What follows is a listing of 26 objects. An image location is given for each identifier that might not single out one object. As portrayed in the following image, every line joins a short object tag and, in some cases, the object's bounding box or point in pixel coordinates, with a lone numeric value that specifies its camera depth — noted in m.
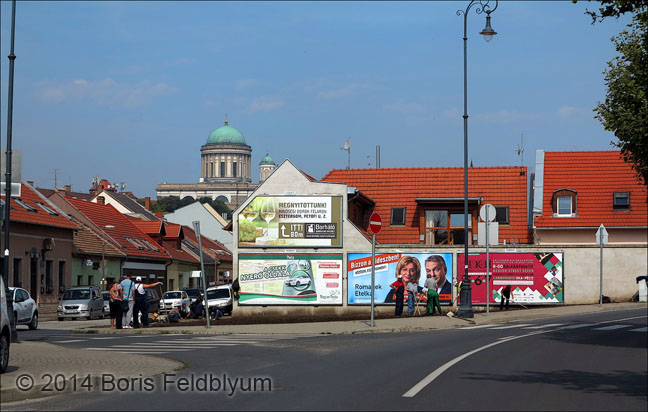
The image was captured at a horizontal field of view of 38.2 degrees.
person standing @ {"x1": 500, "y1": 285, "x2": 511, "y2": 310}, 38.19
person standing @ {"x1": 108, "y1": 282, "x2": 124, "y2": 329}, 28.55
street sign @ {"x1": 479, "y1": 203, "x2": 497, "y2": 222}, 30.56
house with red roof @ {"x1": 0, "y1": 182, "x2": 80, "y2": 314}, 47.38
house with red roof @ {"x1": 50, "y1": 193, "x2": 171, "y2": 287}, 62.47
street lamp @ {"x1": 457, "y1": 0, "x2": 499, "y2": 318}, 32.28
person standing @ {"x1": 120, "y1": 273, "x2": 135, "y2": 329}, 28.80
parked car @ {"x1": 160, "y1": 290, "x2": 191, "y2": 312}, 51.19
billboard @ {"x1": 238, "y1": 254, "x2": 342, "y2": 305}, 39.12
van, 42.94
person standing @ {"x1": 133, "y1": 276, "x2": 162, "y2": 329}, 28.80
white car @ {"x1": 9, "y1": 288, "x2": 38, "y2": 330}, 31.48
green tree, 20.64
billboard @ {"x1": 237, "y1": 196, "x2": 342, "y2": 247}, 39.52
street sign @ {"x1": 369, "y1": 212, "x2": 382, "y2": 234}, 27.08
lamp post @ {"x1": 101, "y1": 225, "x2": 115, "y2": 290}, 58.10
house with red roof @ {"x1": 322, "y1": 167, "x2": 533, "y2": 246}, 45.88
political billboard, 38.88
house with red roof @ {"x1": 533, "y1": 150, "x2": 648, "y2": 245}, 46.53
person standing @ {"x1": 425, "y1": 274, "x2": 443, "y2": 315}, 33.75
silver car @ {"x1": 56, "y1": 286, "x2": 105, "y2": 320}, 43.72
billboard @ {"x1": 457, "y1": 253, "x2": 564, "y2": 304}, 39.00
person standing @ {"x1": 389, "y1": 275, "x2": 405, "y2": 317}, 33.78
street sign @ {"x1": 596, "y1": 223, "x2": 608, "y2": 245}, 36.62
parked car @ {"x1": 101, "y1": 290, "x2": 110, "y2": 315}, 48.47
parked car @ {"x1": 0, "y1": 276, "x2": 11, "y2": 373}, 14.21
